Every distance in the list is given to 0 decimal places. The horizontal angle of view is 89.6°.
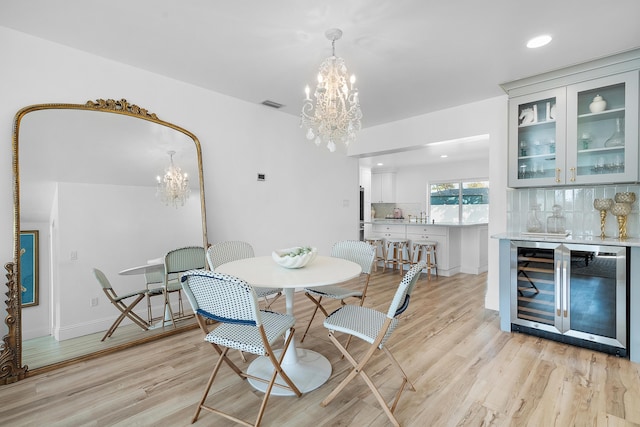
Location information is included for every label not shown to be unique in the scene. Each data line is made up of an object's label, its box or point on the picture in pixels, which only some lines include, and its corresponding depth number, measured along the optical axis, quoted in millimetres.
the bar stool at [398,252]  5758
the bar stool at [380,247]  6086
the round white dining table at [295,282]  1961
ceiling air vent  3959
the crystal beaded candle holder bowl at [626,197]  2848
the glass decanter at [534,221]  3449
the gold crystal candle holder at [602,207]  2951
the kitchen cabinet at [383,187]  8930
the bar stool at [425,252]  5479
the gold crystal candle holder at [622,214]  2828
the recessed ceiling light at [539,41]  2510
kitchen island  5566
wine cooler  2539
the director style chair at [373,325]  1727
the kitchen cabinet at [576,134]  2770
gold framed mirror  2391
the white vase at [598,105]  2906
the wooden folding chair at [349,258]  2699
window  7973
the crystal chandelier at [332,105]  2357
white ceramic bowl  2264
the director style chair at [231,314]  1574
